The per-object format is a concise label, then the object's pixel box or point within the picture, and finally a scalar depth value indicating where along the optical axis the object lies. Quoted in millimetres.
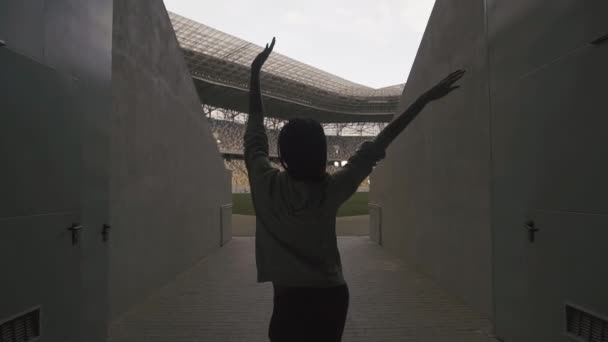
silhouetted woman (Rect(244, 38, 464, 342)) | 1215
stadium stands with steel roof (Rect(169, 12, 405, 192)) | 40219
